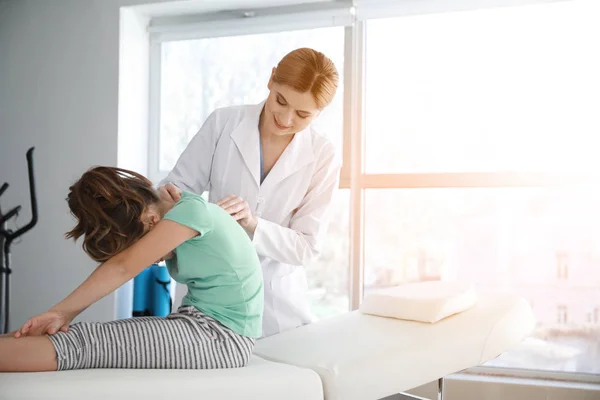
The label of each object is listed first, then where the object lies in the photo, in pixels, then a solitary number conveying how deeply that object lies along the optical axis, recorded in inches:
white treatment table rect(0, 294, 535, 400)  49.9
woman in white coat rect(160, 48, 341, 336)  79.0
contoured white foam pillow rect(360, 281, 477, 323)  72.4
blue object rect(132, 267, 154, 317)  130.5
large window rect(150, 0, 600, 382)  115.3
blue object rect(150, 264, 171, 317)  130.5
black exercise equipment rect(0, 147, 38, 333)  106.4
